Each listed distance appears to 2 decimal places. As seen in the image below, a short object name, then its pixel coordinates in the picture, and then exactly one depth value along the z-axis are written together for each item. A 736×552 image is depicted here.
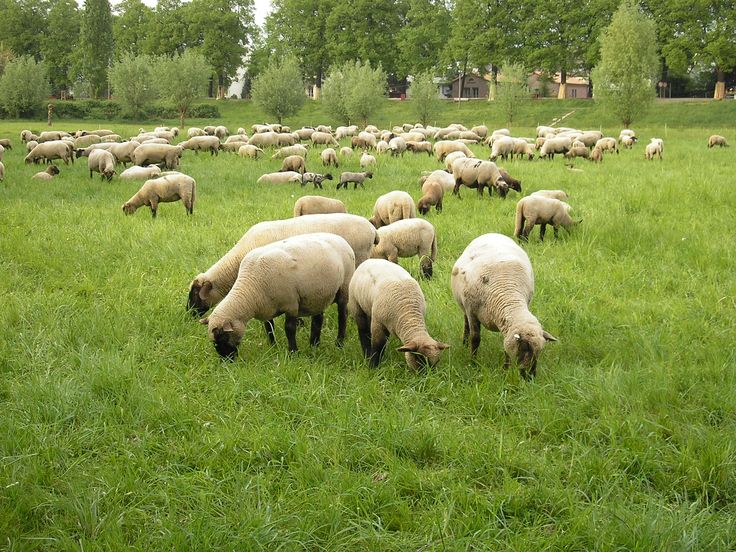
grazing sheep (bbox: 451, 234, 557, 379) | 5.16
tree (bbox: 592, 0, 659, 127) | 35.81
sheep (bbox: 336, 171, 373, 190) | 16.84
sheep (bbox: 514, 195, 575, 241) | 10.43
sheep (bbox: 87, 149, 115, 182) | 17.53
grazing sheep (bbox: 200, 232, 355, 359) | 5.72
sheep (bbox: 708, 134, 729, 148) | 27.22
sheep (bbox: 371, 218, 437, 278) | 8.59
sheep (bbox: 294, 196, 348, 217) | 10.11
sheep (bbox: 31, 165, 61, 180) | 17.91
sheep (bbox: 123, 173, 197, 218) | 12.84
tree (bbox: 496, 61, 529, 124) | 42.50
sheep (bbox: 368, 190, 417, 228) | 10.48
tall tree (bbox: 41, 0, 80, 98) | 68.69
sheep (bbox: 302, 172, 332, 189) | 17.08
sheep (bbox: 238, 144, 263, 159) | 24.12
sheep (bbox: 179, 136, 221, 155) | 25.79
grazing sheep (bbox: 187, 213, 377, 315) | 6.79
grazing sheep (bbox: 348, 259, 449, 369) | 5.30
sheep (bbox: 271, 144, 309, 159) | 22.89
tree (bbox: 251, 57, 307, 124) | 44.34
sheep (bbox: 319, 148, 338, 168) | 21.96
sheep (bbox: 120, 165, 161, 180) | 17.70
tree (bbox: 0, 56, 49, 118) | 47.38
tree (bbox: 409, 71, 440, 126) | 44.19
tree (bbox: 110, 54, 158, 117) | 44.59
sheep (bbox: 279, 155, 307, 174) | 19.92
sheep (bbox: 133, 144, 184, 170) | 19.98
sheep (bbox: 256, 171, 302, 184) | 17.64
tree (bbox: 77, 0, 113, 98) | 61.16
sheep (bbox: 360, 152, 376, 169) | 20.90
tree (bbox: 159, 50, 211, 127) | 43.03
